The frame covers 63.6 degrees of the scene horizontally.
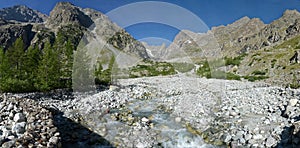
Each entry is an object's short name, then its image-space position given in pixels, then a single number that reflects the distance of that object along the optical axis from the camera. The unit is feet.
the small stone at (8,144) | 25.62
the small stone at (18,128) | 30.78
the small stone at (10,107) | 39.44
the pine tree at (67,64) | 115.32
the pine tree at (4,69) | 99.93
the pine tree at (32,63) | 107.76
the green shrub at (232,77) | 153.93
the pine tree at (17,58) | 106.32
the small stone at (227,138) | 40.40
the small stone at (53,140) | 30.66
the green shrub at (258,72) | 162.08
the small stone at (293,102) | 51.47
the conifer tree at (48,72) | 102.32
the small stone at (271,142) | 36.08
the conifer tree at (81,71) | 120.16
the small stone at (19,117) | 34.86
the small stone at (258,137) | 38.95
